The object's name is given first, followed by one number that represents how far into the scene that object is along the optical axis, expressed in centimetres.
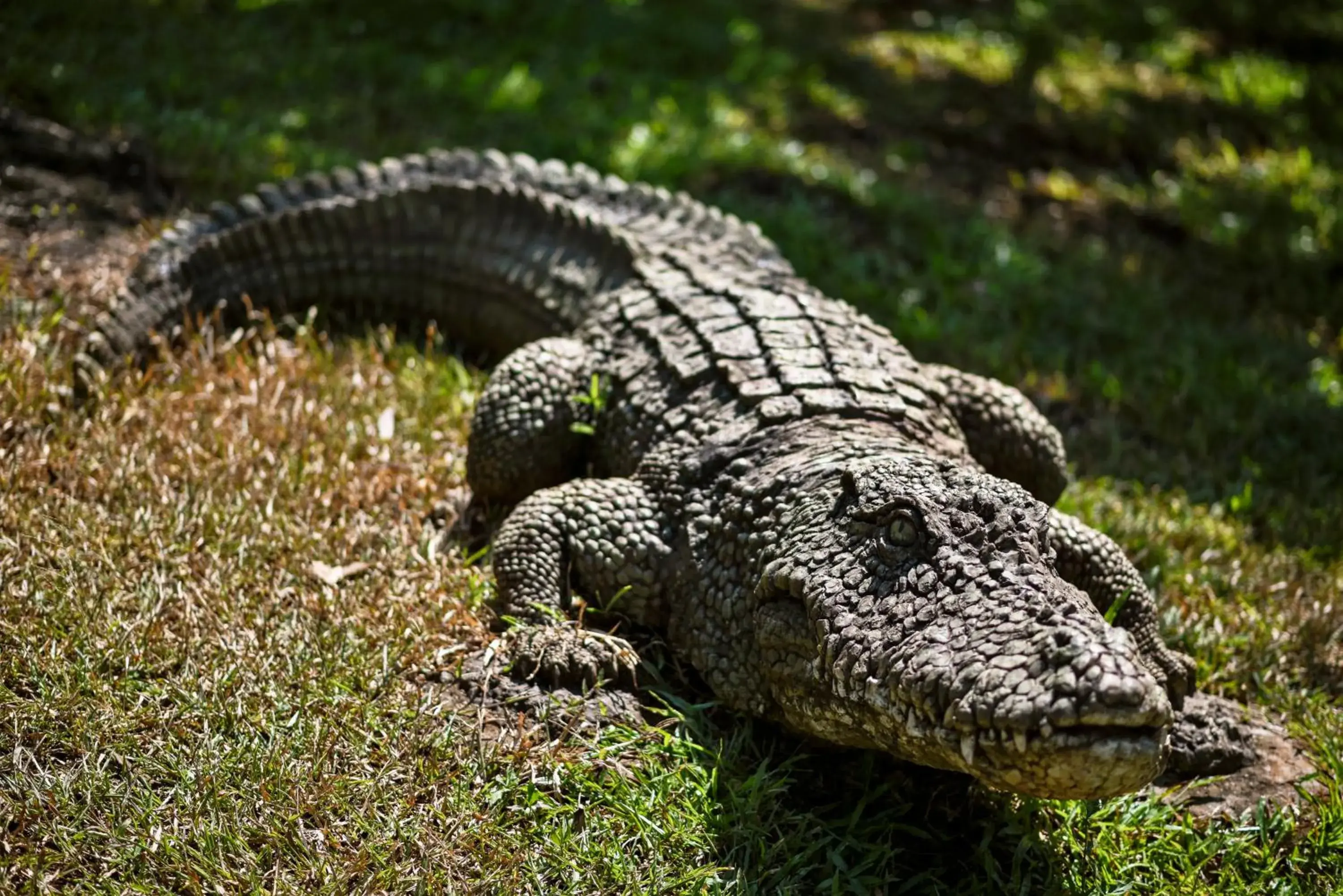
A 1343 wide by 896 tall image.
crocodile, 254
